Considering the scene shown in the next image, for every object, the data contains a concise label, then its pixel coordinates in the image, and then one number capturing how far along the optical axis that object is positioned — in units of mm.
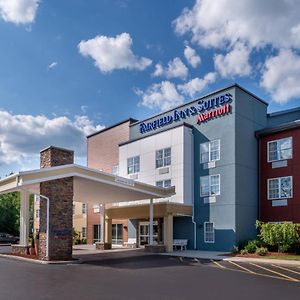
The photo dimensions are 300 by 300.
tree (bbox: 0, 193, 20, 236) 40853
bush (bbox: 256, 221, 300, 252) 17240
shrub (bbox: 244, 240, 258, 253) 18322
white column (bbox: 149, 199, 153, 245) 19460
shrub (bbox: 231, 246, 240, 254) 18655
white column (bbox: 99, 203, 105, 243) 23578
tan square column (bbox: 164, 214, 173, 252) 20231
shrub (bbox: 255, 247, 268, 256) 17275
